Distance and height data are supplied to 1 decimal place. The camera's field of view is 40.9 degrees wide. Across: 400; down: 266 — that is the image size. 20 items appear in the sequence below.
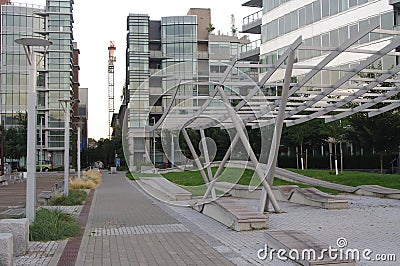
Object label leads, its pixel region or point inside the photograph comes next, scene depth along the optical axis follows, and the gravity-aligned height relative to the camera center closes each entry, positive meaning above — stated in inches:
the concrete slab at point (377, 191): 727.1 -62.0
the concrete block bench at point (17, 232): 369.4 -57.4
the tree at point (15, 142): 2637.8 +34.5
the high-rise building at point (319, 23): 1418.6 +372.9
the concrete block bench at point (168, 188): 778.2 -66.9
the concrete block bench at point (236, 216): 467.5 -61.9
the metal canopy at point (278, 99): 483.2 +58.7
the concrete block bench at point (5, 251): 306.2 -58.4
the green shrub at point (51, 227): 439.7 -67.8
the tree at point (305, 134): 1406.3 +36.9
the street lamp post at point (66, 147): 808.3 +2.7
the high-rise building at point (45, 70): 2871.6 +430.7
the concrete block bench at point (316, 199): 630.7 -62.9
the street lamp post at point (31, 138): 453.7 +9.4
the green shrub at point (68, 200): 781.3 -76.6
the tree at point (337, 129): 1269.7 +44.5
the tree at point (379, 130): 1088.8 +36.9
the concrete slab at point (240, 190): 782.8 -65.4
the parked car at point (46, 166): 2765.7 -89.7
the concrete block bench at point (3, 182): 1465.1 -90.7
